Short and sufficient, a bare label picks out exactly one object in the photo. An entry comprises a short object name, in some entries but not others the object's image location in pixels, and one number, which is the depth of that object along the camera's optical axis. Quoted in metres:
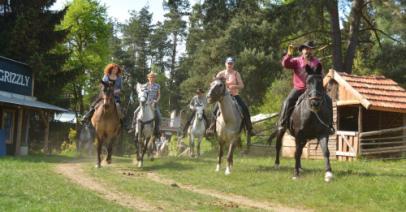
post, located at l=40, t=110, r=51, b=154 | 33.25
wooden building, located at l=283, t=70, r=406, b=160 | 24.97
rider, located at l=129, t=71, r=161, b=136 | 18.86
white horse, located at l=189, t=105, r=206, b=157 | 25.80
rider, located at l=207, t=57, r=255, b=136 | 16.08
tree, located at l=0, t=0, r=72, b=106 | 32.34
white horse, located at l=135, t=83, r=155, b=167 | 18.36
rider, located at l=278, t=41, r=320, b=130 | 14.11
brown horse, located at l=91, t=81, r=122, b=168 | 17.08
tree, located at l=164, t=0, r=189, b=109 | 86.88
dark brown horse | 13.19
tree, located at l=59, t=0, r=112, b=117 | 54.41
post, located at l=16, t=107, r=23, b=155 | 29.08
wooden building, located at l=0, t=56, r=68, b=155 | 27.59
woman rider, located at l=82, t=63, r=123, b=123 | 17.55
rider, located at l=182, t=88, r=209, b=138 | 23.72
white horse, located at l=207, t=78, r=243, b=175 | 15.51
